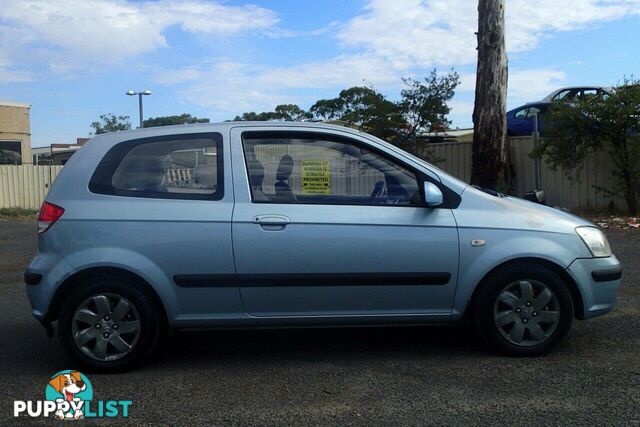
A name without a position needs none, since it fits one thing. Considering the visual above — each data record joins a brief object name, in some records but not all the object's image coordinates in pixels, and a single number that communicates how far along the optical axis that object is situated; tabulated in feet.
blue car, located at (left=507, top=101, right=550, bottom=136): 50.84
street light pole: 93.03
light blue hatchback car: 14.16
